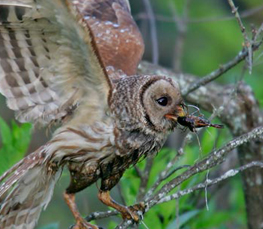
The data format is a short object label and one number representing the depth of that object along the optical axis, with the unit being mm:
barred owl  12078
